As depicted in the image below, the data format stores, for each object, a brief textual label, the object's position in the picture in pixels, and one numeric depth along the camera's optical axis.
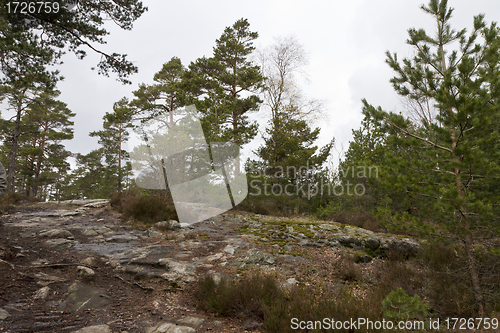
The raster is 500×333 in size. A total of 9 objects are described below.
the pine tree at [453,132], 3.83
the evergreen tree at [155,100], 18.97
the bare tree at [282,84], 17.84
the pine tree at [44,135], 20.69
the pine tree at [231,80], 12.99
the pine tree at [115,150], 25.39
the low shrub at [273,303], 3.03
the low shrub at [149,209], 9.57
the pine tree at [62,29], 5.71
